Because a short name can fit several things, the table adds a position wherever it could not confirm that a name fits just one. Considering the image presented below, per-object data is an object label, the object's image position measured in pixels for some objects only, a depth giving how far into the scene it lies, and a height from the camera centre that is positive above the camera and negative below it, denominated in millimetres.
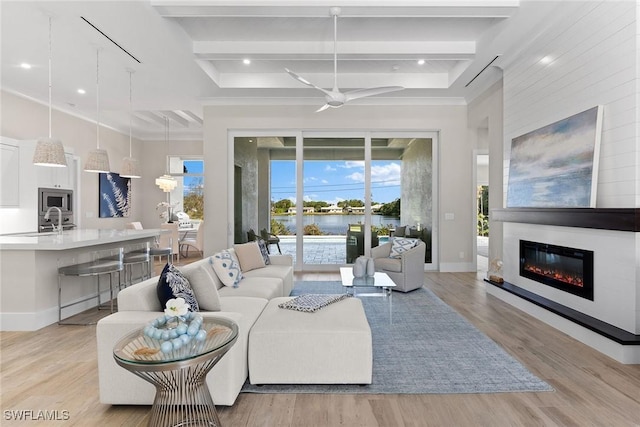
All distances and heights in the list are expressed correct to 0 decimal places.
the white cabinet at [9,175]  5223 +483
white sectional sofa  2057 -920
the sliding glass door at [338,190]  6559 +356
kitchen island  3467 -744
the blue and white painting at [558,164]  3141 +494
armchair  4754 -823
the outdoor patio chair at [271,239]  6582 -586
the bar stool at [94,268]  3631 -665
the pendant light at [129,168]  5000 +570
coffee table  3620 -789
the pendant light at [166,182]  8141 +605
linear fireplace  3240 -596
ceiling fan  3702 +1314
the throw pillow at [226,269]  3566 -643
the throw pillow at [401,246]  5055 -535
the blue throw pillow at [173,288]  2270 -543
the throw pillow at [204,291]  2520 -610
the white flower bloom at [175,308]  1700 -501
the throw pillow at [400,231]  6609 -413
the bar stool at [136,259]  4439 -664
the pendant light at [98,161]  4250 +573
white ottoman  2277 -981
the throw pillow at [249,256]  4332 -610
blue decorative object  1564 -593
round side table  1507 -726
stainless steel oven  5715 +28
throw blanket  2660 -759
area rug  2295 -1174
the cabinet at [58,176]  5750 +546
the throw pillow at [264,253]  4607 -600
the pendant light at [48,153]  3584 +561
